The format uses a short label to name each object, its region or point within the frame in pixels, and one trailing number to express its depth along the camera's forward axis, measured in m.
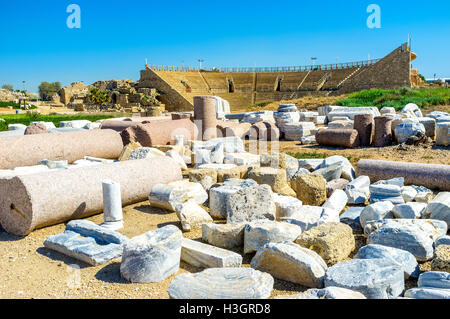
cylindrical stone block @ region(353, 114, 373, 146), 11.69
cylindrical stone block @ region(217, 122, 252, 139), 12.43
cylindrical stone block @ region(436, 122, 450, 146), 10.45
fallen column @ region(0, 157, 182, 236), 4.82
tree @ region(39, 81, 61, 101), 75.07
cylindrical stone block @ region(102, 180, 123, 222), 5.16
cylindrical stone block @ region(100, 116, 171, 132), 11.60
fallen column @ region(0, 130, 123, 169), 7.46
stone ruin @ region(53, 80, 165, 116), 38.88
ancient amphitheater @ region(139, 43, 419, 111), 37.33
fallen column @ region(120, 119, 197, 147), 9.62
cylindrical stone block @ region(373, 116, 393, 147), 11.34
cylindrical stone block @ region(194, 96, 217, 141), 11.77
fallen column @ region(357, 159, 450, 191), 6.62
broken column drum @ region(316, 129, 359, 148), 11.39
